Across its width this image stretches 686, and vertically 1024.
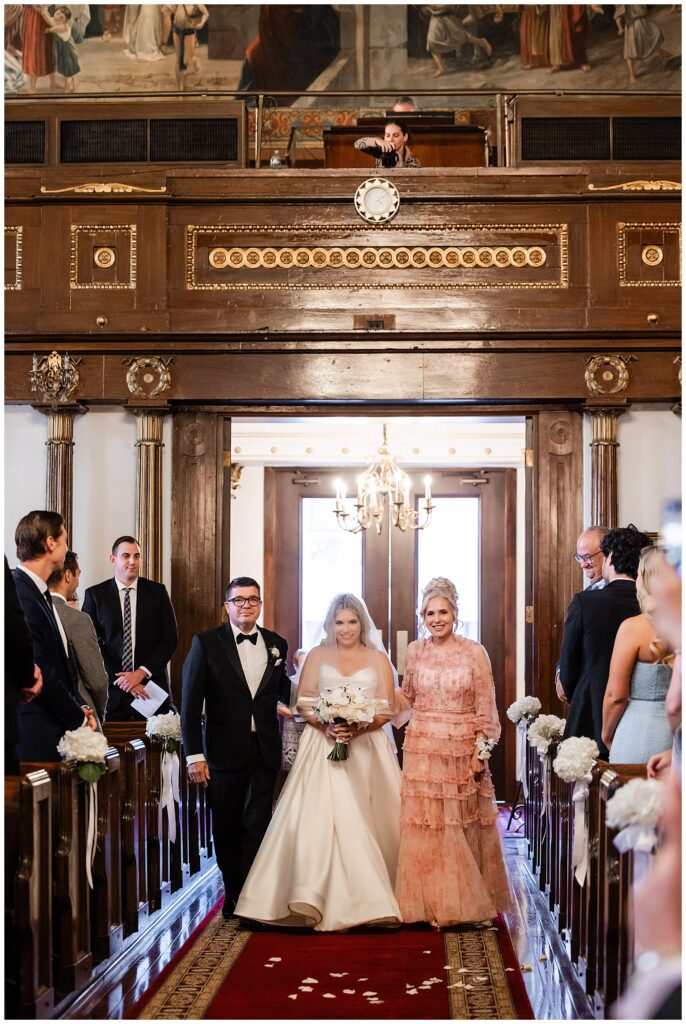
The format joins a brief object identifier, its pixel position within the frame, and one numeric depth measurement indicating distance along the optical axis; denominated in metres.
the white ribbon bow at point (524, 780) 8.52
